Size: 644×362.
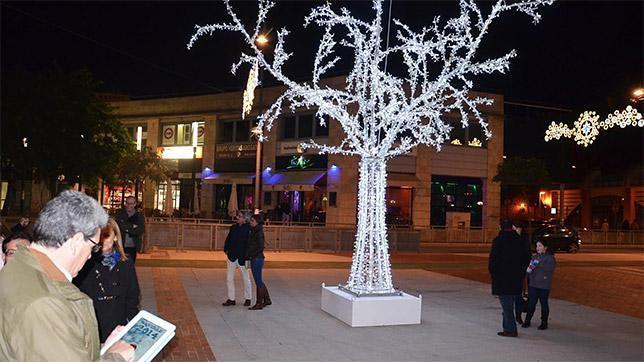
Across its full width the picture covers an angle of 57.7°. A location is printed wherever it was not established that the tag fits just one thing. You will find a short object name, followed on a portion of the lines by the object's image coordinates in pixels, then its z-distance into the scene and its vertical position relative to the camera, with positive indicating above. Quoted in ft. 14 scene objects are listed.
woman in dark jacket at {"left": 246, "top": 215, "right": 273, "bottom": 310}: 33.12 -2.31
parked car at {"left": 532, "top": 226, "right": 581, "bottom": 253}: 91.81 -2.90
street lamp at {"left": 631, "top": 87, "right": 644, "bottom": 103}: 49.56 +11.18
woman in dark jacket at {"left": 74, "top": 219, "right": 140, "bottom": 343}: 14.82 -1.96
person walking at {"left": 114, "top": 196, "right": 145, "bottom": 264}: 31.69 -0.81
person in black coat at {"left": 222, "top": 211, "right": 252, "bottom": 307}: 33.24 -2.63
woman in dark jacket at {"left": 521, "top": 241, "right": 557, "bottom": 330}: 30.40 -3.44
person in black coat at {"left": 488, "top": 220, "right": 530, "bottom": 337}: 27.43 -2.52
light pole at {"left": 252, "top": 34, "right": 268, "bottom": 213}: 70.95 +4.04
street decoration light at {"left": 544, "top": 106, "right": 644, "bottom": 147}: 66.33 +11.65
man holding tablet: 6.63 -1.02
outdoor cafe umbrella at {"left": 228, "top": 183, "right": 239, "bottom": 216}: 87.83 +1.03
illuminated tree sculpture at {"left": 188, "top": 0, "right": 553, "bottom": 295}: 30.81 +6.55
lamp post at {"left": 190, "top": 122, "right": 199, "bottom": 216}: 123.34 +16.30
